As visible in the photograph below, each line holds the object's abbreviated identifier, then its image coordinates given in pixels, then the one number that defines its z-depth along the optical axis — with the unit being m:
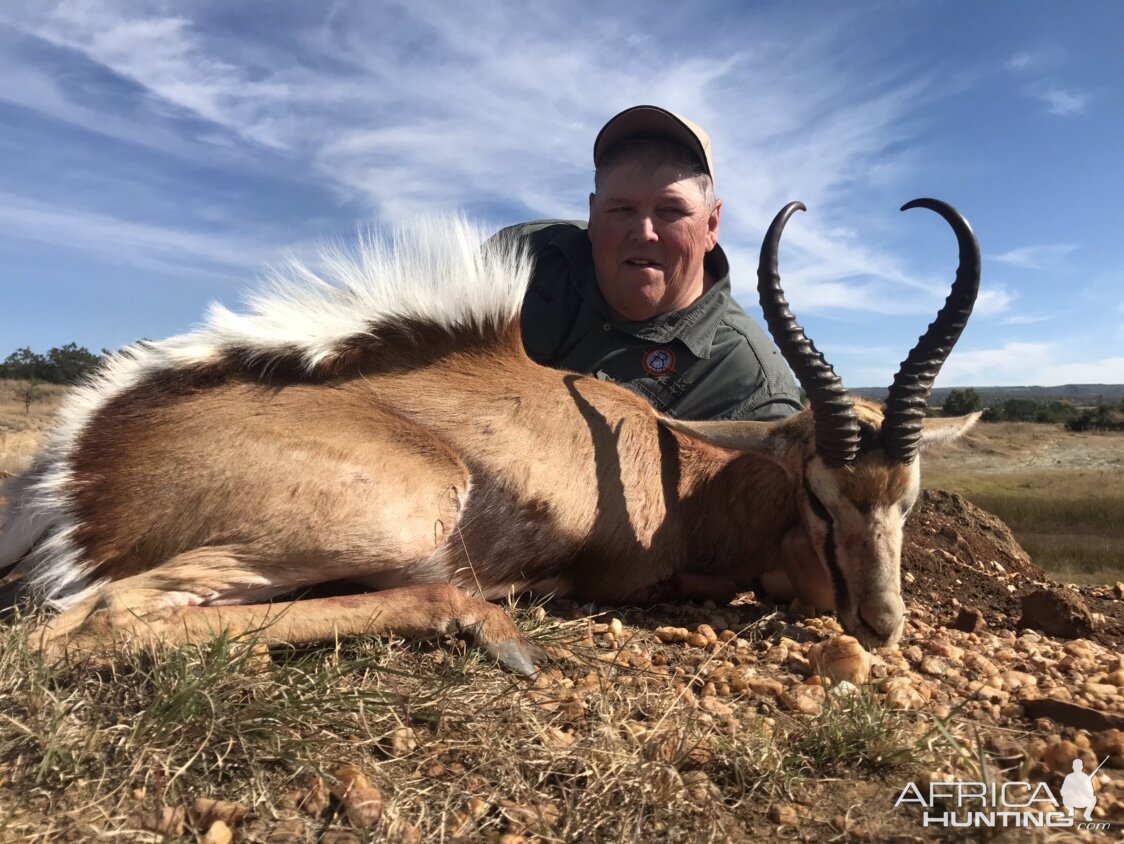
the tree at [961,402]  32.06
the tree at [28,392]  28.00
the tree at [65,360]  44.06
